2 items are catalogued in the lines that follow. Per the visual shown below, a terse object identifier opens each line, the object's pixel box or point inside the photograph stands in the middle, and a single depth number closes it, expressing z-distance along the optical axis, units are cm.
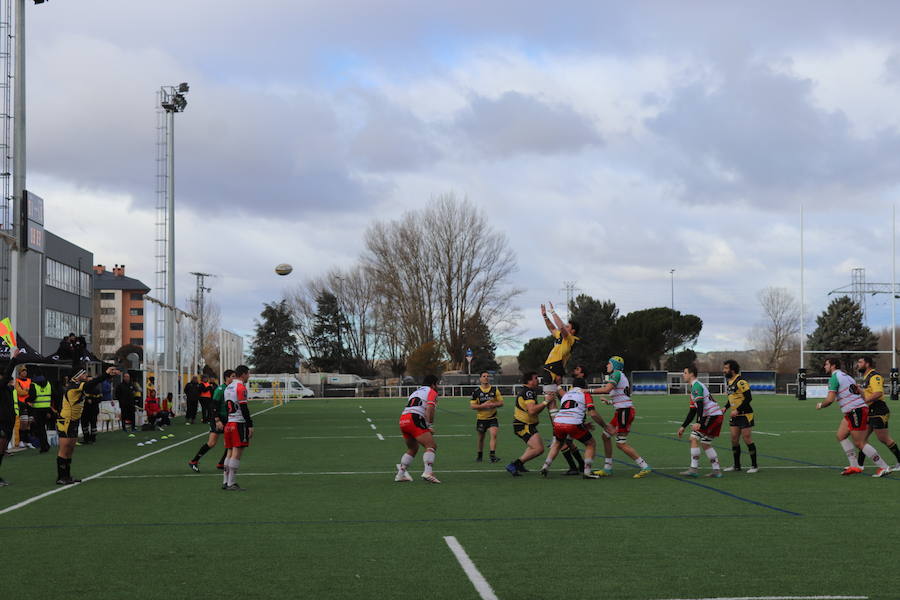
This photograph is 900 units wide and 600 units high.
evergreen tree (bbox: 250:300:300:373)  10300
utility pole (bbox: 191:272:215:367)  8988
